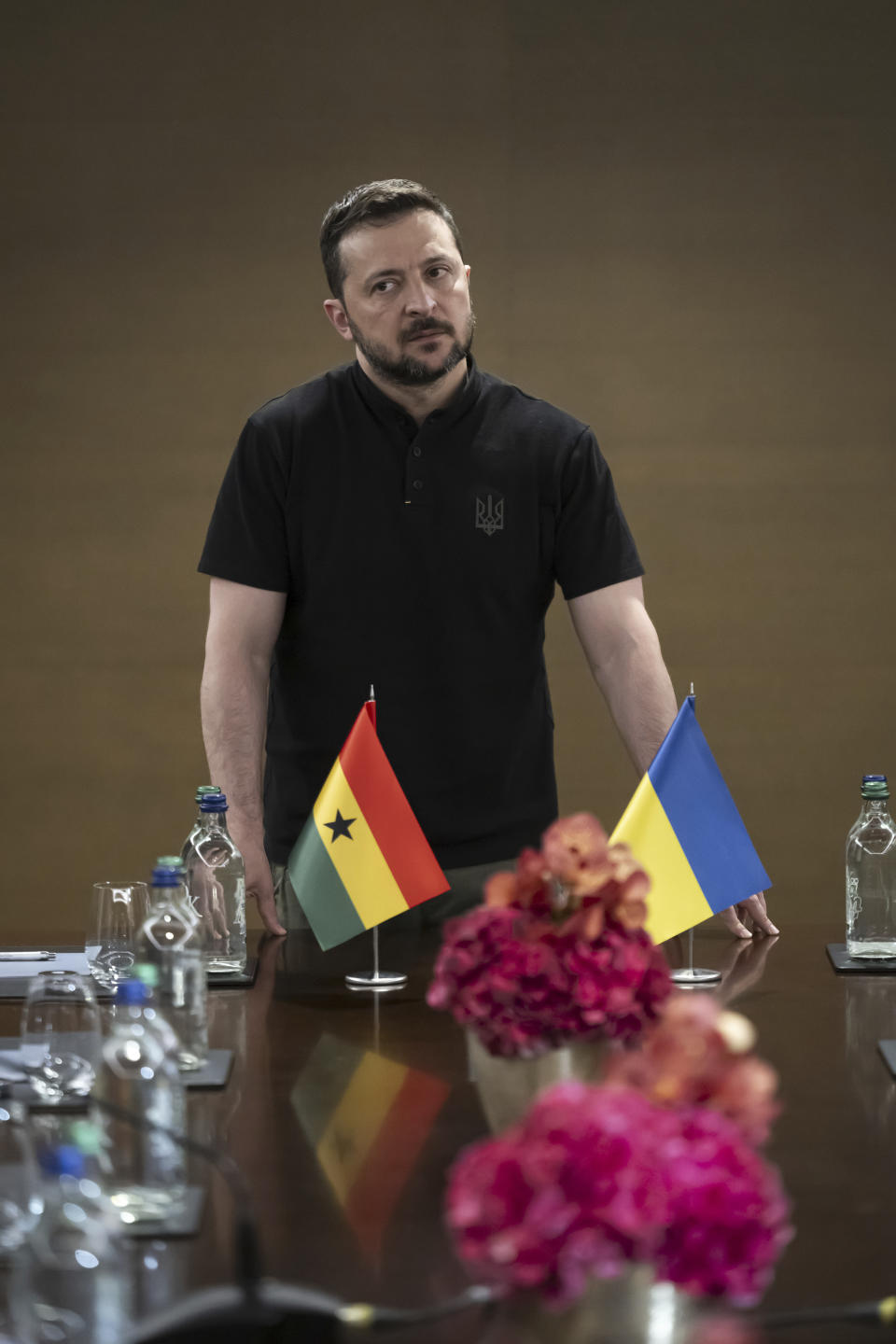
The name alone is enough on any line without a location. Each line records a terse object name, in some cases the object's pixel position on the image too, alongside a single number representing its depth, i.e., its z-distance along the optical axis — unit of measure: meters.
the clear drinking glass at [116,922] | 5.66
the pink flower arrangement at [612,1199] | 3.51
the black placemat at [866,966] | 5.75
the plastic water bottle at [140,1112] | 5.09
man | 6.12
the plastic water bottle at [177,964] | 5.35
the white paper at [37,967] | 5.75
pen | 5.84
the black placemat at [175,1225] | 5.07
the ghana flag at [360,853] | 5.73
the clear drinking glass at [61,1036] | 5.28
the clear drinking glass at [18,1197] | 4.71
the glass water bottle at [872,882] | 5.79
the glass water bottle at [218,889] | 5.74
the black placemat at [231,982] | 5.70
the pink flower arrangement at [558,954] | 5.07
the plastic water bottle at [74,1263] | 4.48
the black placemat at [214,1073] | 5.36
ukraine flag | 5.70
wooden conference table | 5.02
